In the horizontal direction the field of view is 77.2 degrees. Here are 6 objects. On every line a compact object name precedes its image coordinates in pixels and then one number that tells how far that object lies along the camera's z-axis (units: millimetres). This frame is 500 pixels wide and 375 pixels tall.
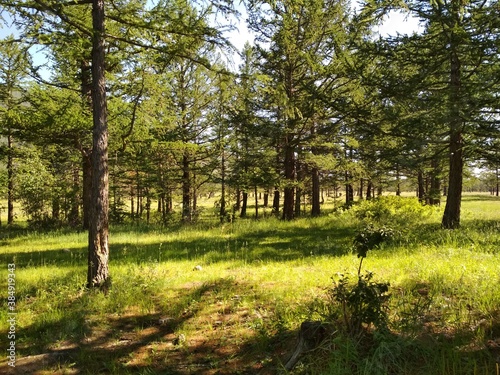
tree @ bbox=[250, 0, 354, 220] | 12414
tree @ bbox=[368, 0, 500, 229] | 6977
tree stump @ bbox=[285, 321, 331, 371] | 3036
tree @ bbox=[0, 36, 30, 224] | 6273
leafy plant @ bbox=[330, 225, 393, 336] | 3025
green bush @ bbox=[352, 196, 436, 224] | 13219
